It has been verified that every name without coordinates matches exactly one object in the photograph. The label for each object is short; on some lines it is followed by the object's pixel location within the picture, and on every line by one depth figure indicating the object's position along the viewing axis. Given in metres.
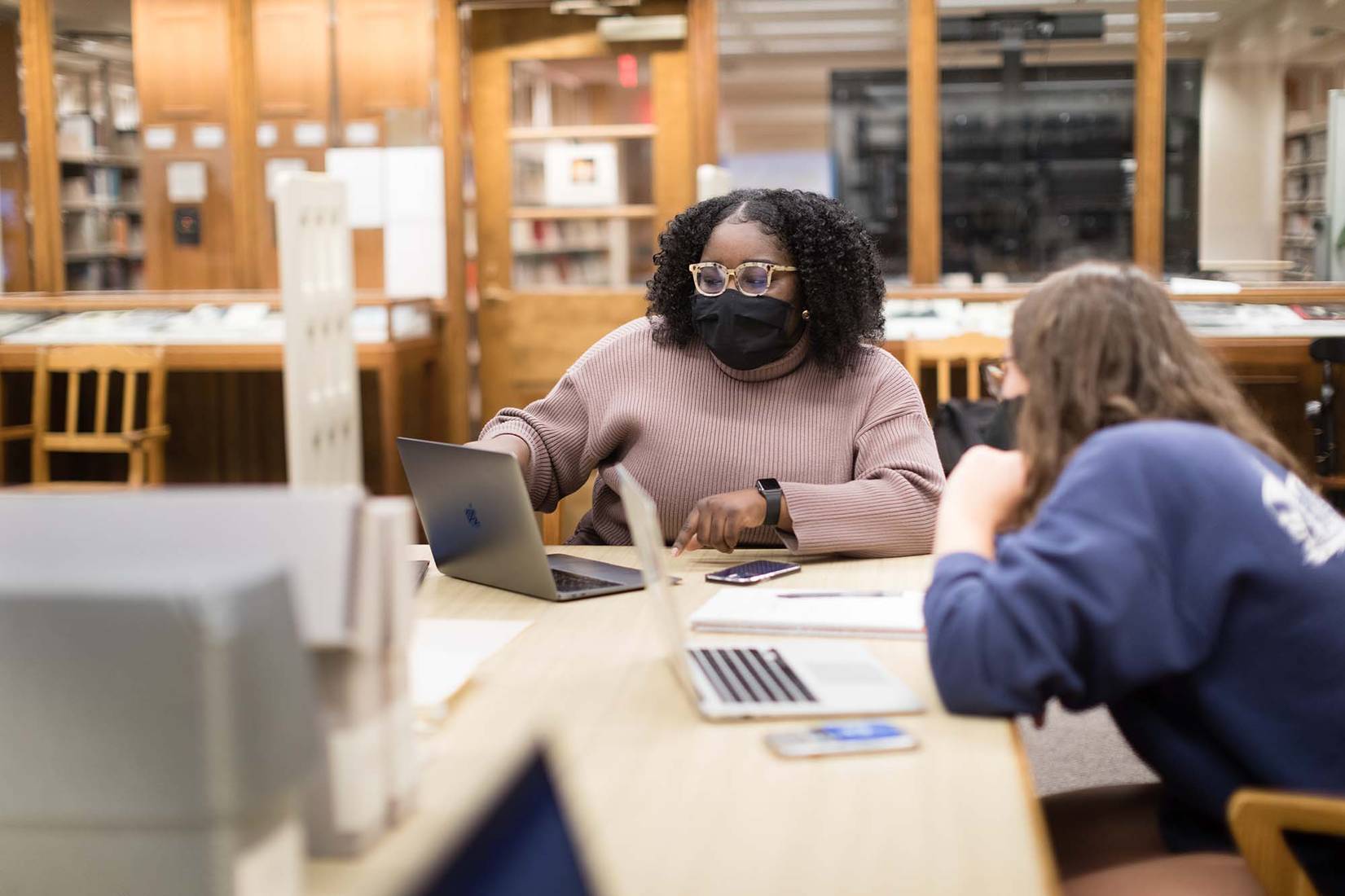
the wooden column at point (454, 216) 6.12
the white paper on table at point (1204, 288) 5.65
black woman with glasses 2.32
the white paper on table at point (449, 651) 1.42
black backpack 3.88
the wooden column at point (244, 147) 6.35
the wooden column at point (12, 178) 6.63
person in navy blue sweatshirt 1.27
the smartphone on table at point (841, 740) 1.26
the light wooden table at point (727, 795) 1.00
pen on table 1.87
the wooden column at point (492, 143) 6.16
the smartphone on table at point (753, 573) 2.00
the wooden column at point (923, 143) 5.97
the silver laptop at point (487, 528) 1.86
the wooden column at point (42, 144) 6.55
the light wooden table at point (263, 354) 5.61
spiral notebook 1.69
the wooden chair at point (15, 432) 5.57
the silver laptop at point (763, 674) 1.37
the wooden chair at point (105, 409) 5.43
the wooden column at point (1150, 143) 5.88
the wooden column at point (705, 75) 5.98
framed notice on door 6.11
